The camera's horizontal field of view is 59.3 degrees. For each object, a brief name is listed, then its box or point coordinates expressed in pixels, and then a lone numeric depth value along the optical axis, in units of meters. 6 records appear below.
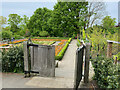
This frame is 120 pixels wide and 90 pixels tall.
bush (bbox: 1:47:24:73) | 2.32
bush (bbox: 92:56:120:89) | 1.42
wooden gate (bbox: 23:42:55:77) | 2.02
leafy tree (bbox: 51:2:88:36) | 14.68
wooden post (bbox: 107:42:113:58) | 2.66
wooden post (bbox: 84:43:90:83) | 1.84
